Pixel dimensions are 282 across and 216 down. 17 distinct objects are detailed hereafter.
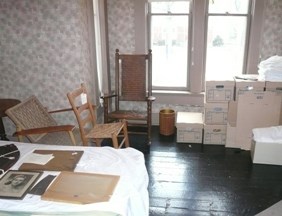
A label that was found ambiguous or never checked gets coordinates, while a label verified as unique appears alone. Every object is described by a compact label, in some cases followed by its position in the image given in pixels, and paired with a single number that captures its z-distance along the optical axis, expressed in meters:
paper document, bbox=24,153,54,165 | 1.73
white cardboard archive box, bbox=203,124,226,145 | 3.37
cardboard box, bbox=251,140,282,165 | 2.86
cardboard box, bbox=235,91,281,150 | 3.13
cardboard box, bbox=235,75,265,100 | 3.10
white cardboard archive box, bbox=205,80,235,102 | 3.17
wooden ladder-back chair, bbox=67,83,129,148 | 2.66
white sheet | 1.30
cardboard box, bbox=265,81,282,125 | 3.07
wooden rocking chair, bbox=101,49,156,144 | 3.53
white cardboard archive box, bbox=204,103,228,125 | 3.27
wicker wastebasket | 3.67
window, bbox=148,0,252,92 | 3.59
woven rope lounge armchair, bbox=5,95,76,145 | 2.46
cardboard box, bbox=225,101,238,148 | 3.24
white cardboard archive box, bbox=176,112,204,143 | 3.42
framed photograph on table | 1.39
